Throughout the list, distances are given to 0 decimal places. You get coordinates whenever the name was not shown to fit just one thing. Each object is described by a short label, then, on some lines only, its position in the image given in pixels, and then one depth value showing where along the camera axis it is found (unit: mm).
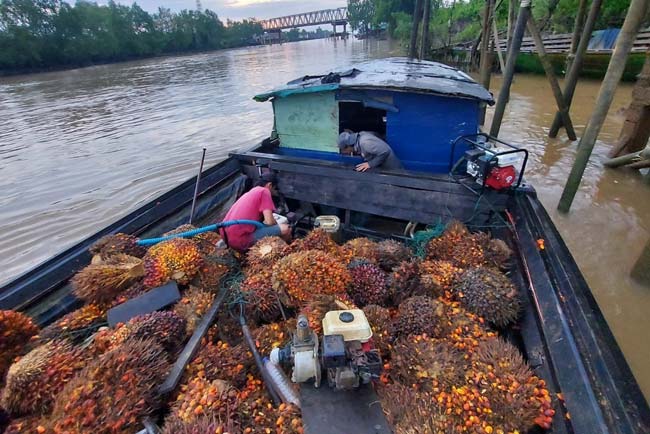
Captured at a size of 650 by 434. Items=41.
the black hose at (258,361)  2404
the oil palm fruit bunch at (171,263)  3533
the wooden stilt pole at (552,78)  8396
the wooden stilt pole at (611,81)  5098
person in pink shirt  4699
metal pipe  5302
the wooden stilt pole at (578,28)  10383
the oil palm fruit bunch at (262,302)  3135
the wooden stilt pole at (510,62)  7191
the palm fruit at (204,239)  4358
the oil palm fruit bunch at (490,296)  2965
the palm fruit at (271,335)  2736
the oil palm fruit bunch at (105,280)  3336
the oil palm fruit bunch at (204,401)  2014
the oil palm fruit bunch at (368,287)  3316
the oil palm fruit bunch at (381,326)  2689
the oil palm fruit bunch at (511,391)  1977
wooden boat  2188
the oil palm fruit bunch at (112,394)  1915
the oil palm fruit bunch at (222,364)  2486
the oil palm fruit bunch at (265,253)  3597
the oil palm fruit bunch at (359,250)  3898
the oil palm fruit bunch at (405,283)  3391
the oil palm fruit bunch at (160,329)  2721
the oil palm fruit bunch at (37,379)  2158
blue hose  4176
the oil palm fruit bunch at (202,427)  1868
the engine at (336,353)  2041
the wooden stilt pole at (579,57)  8484
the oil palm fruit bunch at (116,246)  3850
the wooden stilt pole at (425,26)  15726
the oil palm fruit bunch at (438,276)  3301
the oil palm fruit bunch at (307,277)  3037
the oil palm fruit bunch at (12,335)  2621
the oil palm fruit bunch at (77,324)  2945
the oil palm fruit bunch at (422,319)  2771
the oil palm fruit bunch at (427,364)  2242
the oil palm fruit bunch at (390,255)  3963
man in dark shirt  5301
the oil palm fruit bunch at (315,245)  3813
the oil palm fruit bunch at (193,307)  3058
